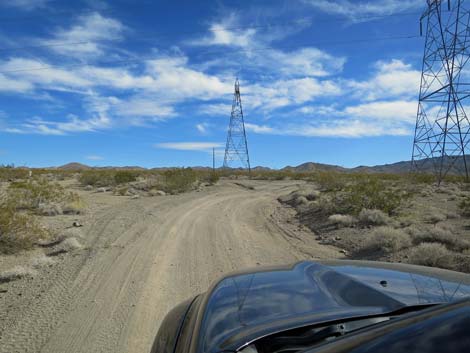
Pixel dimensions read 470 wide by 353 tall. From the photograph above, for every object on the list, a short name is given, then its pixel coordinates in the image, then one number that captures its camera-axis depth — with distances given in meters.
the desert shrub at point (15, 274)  8.05
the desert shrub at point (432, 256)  8.41
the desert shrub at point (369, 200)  15.99
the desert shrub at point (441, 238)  9.84
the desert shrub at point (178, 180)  31.07
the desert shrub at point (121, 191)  27.71
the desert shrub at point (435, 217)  13.86
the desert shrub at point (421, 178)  35.00
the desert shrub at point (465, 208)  14.97
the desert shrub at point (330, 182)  27.42
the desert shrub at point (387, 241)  10.18
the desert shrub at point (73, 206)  16.89
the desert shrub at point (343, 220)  13.93
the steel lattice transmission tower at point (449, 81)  27.22
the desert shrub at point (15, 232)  10.50
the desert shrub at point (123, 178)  37.89
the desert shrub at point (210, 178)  42.58
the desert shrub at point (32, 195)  17.41
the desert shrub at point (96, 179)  37.97
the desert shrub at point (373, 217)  13.73
